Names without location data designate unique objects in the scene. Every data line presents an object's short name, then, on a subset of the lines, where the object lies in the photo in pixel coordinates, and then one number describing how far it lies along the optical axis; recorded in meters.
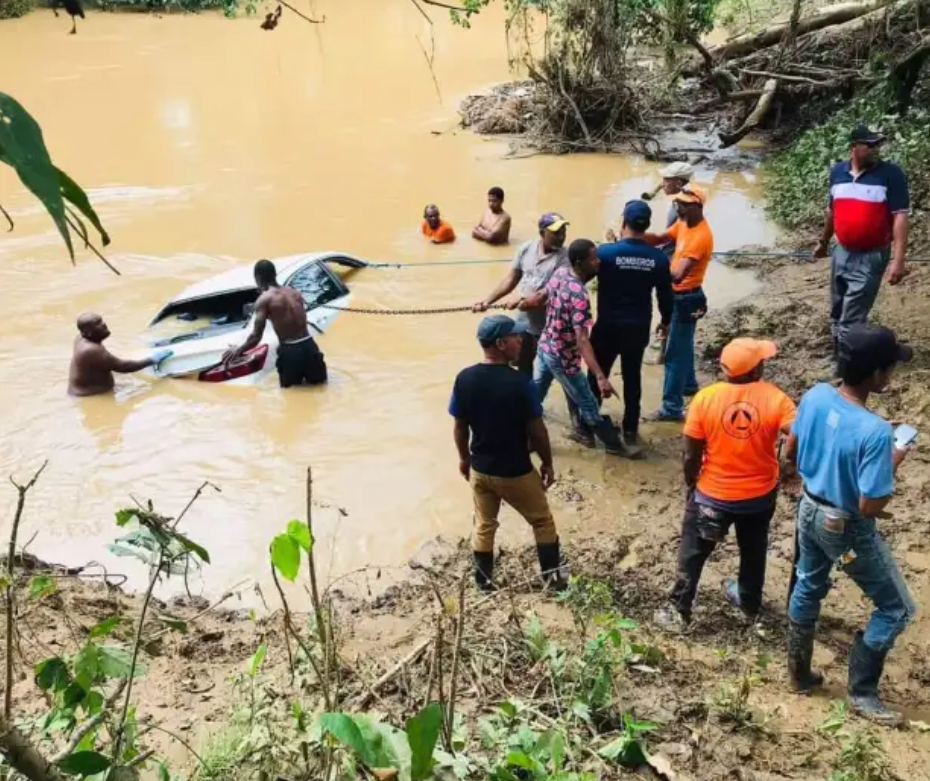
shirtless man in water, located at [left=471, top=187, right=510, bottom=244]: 11.78
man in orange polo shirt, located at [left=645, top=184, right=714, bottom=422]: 6.54
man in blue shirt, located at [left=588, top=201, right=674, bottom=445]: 6.22
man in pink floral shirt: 6.18
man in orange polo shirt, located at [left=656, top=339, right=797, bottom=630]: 4.18
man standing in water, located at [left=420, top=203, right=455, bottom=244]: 12.02
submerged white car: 8.44
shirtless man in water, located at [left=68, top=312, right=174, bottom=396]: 8.08
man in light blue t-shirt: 3.46
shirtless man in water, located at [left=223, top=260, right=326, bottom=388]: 7.89
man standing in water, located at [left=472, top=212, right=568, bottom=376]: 6.52
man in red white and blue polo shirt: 6.07
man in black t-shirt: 4.62
